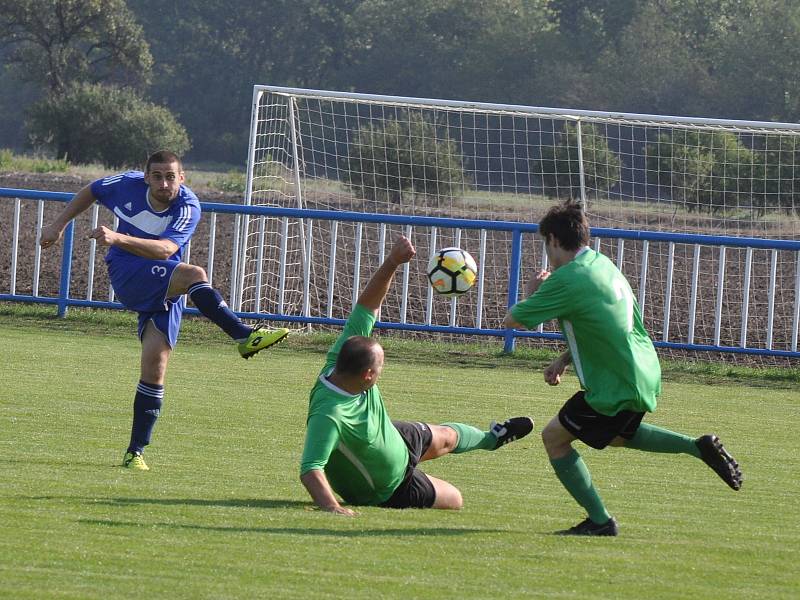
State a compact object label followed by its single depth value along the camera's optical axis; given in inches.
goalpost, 1136.8
